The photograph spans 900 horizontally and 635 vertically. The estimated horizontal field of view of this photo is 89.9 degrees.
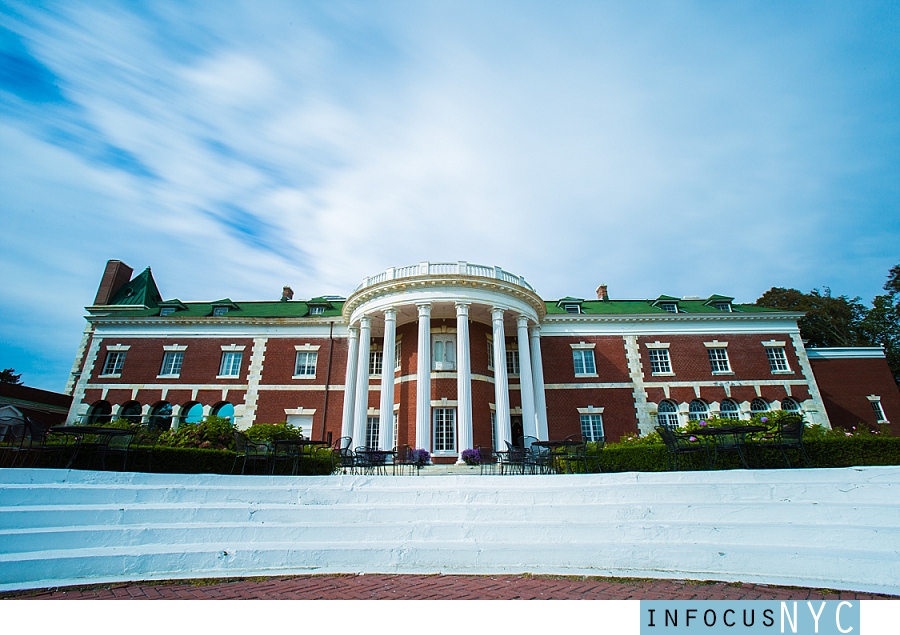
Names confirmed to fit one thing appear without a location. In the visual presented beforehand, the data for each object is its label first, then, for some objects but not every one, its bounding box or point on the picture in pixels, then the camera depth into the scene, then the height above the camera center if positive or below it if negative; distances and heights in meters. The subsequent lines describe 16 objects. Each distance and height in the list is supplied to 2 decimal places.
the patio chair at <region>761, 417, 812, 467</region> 10.47 +0.67
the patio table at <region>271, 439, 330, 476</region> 11.30 +0.58
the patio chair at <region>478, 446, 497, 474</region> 17.72 +0.34
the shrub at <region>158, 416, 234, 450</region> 14.10 +1.10
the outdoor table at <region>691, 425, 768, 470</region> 10.44 +0.74
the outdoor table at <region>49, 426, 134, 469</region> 9.57 +0.84
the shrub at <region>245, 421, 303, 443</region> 19.91 +1.69
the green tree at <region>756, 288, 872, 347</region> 39.84 +12.64
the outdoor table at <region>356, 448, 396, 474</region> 13.80 +0.40
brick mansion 24.53 +5.85
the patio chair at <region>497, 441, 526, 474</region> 14.13 +0.34
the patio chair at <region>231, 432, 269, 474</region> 11.45 +0.56
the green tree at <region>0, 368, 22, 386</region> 47.50 +10.00
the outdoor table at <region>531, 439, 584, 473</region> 12.76 +0.64
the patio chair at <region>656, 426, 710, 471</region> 10.99 +0.53
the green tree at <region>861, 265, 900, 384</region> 37.22 +11.71
